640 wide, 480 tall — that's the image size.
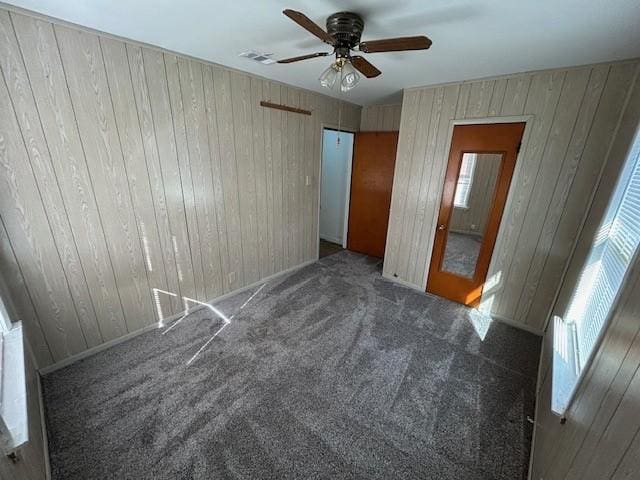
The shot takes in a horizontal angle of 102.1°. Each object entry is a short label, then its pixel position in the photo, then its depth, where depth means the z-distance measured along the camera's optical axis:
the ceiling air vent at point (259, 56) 2.13
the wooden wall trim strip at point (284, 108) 2.81
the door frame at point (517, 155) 2.35
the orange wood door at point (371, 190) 3.89
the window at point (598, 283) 1.17
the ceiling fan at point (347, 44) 1.29
